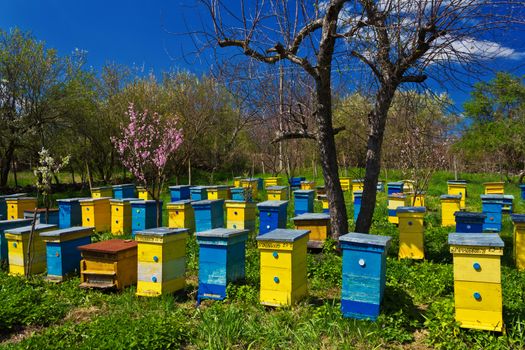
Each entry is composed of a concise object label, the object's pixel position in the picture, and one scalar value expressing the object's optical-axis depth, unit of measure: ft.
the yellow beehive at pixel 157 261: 17.42
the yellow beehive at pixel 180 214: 29.30
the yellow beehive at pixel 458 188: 38.89
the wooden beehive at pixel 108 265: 18.83
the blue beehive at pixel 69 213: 32.68
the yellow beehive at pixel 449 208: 29.37
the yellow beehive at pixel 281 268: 15.21
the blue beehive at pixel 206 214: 28.37
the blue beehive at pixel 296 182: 58.62
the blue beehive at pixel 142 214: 29.47
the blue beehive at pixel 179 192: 42.68
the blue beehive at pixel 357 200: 31.91
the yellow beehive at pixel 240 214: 27.61
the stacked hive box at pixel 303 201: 32.81
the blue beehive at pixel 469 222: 22.49
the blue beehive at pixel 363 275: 13.96
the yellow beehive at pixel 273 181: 52.66
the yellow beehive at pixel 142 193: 41.96
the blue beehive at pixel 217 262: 16.87
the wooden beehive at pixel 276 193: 37.27
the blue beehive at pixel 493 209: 28.35
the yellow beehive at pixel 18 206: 34.40
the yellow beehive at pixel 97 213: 31.86
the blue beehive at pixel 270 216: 26.45
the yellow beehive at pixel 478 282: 12.61
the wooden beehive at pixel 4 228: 24.34
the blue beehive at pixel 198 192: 38.75
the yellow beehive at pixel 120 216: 31.19
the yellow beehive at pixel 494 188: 41.57
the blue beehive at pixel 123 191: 41.91
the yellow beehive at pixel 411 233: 22.65
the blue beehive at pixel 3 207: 37.53
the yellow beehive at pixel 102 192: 41.11
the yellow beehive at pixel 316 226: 23.91
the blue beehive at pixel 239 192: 38.86
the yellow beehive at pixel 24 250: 22.03
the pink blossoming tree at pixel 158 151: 28.89
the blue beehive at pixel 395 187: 39.96
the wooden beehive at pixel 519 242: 20.02
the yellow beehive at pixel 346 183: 53.19
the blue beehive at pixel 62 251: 20.71
